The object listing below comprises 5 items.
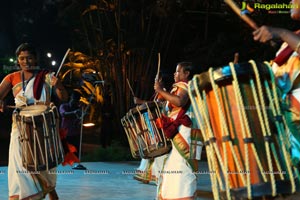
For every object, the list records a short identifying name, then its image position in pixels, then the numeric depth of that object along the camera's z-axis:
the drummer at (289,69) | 4.68
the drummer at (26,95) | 9.30
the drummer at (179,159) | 8.80
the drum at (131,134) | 10.54
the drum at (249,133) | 4.60
